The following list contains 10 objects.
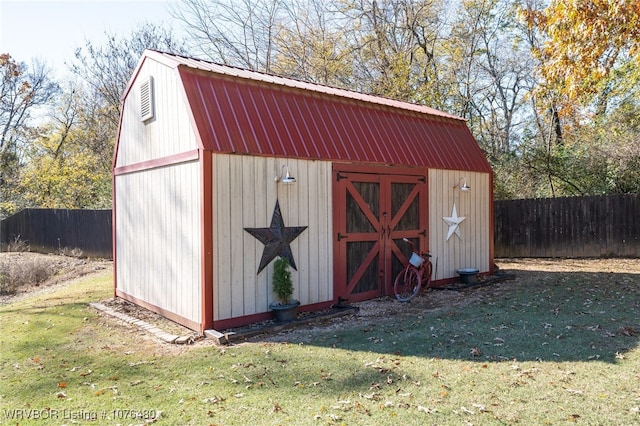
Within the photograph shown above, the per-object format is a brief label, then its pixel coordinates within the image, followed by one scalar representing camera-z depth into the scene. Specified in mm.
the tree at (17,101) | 20328
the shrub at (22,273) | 10078
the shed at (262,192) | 5758
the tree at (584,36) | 6988
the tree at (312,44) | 15298
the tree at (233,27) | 15547
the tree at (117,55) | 16094
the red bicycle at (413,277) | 7590
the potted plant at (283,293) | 5969
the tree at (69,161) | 17750
